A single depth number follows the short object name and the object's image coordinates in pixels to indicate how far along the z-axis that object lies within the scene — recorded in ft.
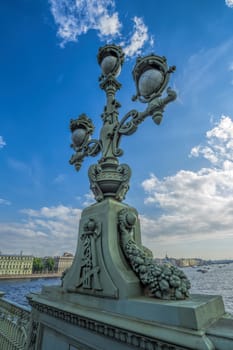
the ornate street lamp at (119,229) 6.28
